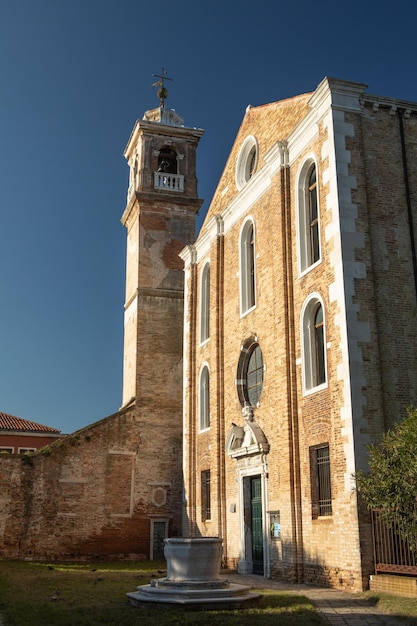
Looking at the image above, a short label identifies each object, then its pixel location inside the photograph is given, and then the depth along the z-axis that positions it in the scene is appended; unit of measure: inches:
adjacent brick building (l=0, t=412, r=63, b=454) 1492.4
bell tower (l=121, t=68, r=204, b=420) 1080.8
